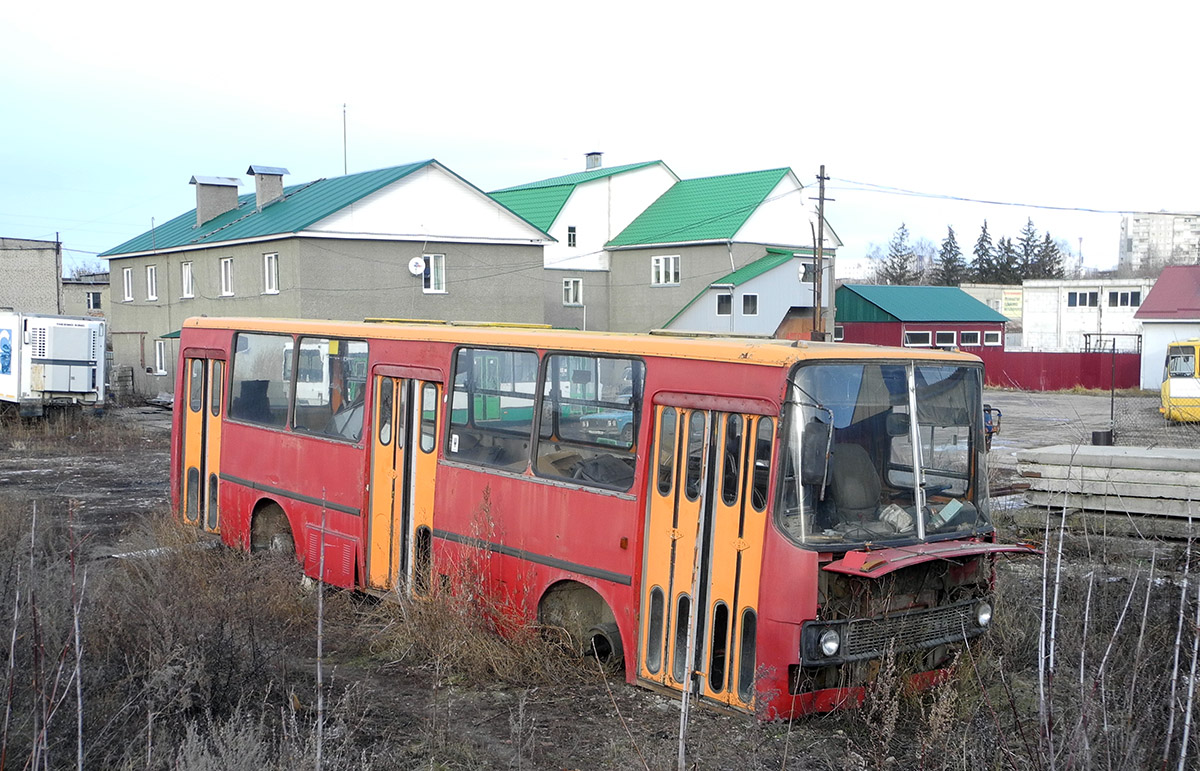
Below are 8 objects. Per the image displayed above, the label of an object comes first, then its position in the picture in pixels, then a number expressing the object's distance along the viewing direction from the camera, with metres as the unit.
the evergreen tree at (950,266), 98.06
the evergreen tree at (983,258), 97.62
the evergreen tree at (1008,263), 95.00
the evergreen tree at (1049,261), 94.25
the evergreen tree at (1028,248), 96.12
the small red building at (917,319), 53.56
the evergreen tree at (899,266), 97.25
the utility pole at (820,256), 34.06
